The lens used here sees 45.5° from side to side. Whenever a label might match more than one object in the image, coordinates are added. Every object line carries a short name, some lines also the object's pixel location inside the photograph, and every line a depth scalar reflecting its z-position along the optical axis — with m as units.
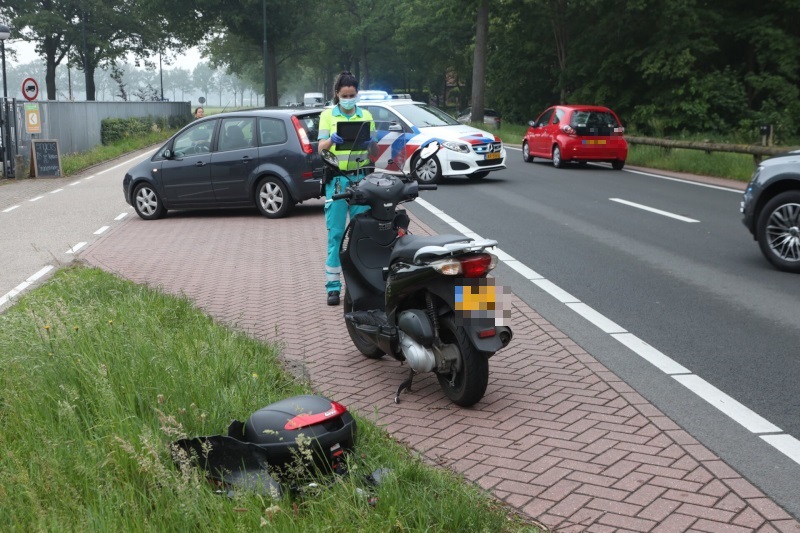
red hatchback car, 23.59
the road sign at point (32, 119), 25.66
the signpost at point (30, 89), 27.54
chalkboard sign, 24.59
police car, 19.64
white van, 78.38
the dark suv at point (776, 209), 9.82
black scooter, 5.35
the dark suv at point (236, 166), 14.69
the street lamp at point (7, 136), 24.39
